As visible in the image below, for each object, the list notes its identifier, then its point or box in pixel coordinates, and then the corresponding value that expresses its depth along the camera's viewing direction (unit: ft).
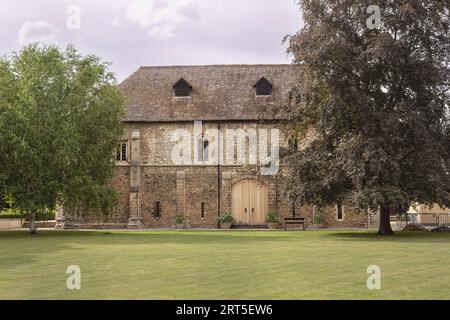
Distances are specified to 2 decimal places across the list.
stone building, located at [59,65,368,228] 152.76
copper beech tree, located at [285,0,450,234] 102.06
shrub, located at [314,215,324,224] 150.30
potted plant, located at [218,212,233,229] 150.82
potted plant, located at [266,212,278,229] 150.20
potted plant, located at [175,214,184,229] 152.35
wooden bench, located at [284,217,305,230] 144.56
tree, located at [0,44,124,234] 112.78
